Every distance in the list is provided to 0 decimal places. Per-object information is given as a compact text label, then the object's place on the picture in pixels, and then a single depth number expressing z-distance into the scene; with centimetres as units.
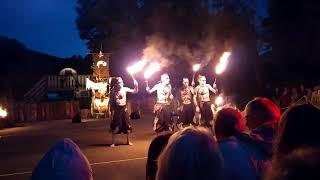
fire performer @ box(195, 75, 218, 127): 1071
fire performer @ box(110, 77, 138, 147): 871
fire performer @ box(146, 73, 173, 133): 965
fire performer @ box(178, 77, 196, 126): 1022
